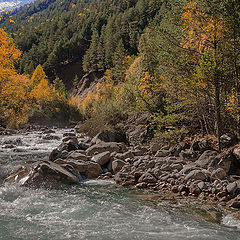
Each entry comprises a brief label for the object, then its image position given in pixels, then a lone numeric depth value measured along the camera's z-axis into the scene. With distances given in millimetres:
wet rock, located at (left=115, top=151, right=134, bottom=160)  12500
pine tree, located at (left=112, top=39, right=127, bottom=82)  49391
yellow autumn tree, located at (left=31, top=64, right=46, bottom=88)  52966
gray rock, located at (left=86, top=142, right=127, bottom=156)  13805
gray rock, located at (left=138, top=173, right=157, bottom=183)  9406
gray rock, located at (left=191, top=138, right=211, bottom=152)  10766
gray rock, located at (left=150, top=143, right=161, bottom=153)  13094
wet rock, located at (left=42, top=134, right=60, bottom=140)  22956
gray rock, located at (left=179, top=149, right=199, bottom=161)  10750
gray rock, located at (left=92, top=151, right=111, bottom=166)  12070
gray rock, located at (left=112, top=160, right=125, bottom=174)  11268
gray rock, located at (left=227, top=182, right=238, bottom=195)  7490
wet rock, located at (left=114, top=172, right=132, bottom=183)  9934
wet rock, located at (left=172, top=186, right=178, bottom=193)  8418
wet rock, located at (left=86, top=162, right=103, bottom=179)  11047
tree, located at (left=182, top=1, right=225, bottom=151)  9242
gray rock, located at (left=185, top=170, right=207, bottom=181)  8633
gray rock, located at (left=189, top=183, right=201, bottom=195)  8016
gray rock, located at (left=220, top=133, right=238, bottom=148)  9982
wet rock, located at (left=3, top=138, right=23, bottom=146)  20078
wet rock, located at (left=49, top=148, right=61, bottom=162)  13327
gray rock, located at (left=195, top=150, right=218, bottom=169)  9625
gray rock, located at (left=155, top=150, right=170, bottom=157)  12194
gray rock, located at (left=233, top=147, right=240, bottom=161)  9212
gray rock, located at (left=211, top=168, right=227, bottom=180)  8516
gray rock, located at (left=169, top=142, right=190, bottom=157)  11797
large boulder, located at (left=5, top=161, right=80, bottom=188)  9414
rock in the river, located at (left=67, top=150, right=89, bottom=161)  12345
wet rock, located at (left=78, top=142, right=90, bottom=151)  15917
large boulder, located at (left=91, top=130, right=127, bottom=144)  16562
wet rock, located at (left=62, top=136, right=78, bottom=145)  15780
